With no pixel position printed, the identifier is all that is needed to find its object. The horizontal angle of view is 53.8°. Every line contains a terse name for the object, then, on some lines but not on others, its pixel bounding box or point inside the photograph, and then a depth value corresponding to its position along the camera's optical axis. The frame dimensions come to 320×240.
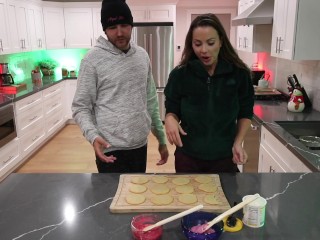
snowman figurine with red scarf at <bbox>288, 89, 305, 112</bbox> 2.74
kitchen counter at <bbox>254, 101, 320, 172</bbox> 1.73
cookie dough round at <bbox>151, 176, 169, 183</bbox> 1.29
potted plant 5.60
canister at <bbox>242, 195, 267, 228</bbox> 1.00
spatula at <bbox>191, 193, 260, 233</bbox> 0.93
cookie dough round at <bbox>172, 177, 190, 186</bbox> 1.27
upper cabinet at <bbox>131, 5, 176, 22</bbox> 5.20
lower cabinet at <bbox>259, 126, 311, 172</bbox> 1.94
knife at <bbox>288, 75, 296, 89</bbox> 3.01
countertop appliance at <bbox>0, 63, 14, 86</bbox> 4.09
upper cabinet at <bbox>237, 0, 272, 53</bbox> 3.44
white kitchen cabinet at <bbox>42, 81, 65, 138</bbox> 4.64
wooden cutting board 1.09
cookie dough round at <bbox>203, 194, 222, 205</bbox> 1.12
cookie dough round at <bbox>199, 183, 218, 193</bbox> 1.21
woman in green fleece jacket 1.50
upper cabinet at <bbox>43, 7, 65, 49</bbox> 5.25
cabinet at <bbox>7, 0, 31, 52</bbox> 4.18
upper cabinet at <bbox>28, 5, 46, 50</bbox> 4.78
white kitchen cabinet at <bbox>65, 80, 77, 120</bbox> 5.48
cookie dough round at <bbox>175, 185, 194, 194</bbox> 1.21
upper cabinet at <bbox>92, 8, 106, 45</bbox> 5.45
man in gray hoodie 1.56
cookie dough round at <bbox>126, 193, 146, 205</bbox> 1.13
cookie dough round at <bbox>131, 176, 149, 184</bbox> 1.28
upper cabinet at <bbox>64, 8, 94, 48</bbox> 5.46
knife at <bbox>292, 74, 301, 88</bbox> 2.93
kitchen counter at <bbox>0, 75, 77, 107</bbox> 3.47
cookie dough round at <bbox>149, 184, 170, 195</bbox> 1.20
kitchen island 0.99
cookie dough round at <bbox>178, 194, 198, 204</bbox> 1.13
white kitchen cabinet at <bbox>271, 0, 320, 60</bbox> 2.29
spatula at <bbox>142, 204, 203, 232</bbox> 0.93
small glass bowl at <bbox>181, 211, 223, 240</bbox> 0.93
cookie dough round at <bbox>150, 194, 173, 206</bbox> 1.12
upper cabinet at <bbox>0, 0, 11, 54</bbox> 3.91
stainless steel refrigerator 5.18
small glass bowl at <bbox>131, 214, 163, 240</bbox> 0.93
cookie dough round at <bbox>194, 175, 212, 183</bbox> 1.29
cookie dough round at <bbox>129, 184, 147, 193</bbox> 1.21
